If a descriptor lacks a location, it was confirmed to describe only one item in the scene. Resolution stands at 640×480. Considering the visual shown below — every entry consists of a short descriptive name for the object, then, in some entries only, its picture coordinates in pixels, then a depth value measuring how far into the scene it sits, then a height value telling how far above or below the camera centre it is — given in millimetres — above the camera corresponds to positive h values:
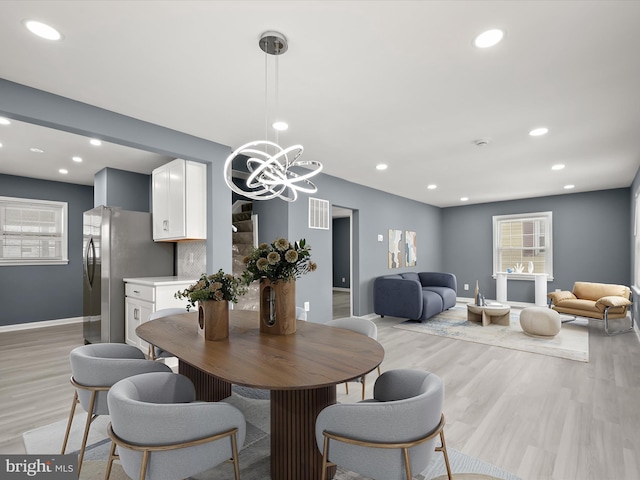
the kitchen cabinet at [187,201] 3895 +501
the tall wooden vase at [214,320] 1987 -452
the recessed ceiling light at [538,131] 3441 +1147
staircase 5254 +85
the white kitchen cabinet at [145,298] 3666 -616
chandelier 1978 +564
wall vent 5160 +460
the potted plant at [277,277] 2053 -209
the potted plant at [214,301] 1989 -345
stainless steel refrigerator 4117 -230
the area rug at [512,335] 4219 -1359
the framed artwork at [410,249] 7473 -143
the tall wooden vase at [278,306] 2084 -397
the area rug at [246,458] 1914 -1320
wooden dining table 1436 -567
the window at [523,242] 7457 +3
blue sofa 5719 -997
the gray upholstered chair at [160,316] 2815 -621
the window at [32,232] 5449 +202
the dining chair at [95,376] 1783 -711
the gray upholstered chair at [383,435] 1278 -751
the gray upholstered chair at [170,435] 1239 -739
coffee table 5465 -1169
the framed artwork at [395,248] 6959 -117
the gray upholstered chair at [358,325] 2430 -627
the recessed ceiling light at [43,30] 1860 +1207
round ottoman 4730 -1145
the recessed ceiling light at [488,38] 1918 +1189
